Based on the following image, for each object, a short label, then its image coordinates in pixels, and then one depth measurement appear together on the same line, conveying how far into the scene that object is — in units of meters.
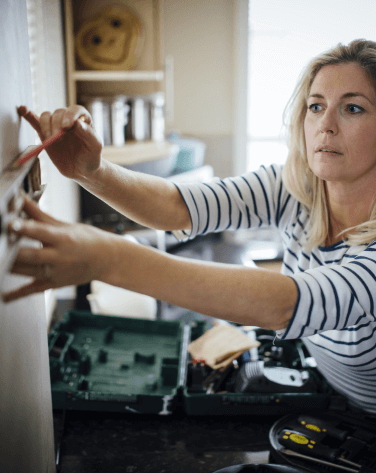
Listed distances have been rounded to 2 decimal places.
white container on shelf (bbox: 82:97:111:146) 2.65
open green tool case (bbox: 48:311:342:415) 0.95
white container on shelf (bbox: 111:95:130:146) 2.69
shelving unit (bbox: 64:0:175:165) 2.66
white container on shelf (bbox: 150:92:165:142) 2.85
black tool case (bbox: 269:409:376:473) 0.80
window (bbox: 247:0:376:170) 3.38
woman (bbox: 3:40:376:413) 0.51
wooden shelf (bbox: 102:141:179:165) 2.66
